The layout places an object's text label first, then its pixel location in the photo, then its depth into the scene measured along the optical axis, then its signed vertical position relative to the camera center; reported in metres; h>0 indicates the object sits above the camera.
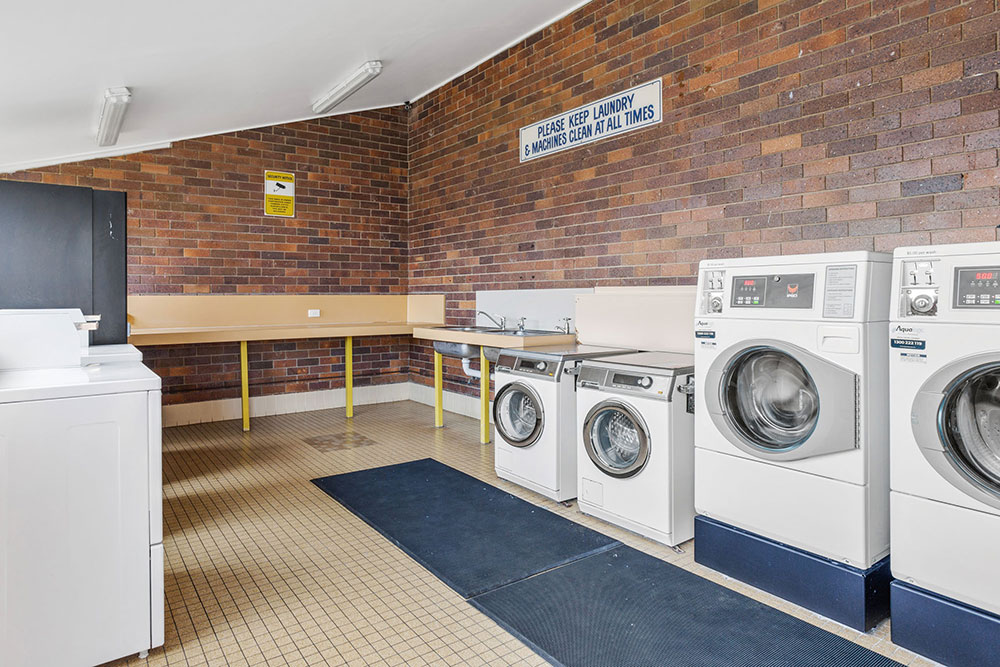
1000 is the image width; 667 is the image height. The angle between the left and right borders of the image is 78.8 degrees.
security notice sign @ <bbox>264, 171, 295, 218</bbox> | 6.07 +1.22
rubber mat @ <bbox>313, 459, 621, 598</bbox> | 2.75 -1.12
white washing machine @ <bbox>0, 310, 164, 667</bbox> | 1.80 -0.63
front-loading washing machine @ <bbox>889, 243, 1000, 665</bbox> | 1.88 -0.45
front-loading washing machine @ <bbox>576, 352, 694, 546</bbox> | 2.87 -0.65
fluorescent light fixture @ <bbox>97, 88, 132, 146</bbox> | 3.64 +1.32
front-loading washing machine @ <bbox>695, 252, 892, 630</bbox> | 2.22 -0.46
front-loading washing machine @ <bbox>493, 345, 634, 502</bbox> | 3.48 -0.62
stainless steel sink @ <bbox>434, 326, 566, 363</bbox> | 5.07 -0.28
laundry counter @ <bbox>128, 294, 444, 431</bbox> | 5.27 -0.02
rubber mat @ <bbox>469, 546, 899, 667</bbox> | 2.05 -1.15
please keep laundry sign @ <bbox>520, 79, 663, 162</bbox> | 4.05 +1.42
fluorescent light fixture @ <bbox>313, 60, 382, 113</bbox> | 4.64 +1.87
